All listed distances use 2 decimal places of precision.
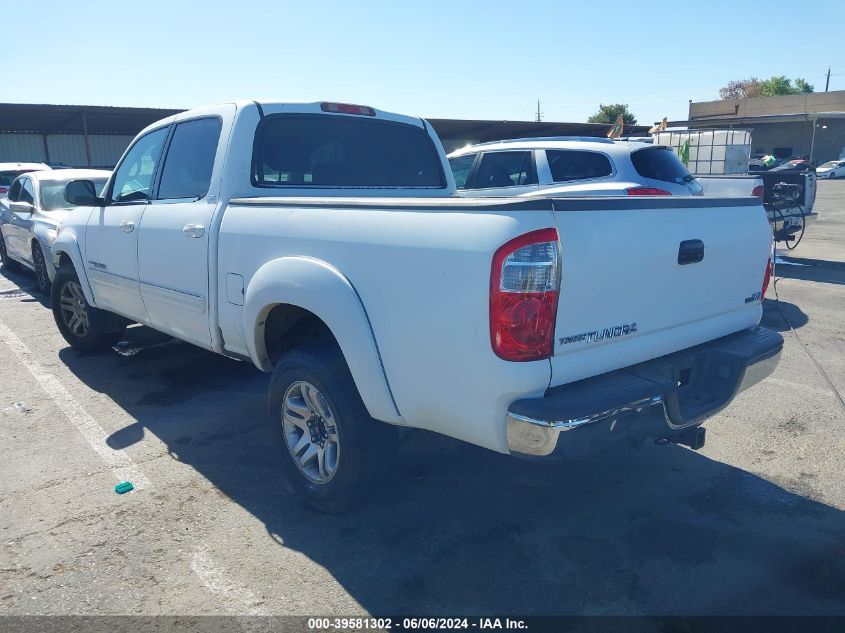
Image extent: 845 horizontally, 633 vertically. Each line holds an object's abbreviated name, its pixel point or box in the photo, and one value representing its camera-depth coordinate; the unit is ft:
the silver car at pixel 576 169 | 25.95
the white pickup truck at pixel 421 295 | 8.68
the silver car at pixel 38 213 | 29.50
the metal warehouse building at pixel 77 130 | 69.00
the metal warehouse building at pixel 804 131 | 159.43
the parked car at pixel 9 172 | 41.60
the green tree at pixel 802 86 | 316.40
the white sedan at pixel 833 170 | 142.41
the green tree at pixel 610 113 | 222.60
